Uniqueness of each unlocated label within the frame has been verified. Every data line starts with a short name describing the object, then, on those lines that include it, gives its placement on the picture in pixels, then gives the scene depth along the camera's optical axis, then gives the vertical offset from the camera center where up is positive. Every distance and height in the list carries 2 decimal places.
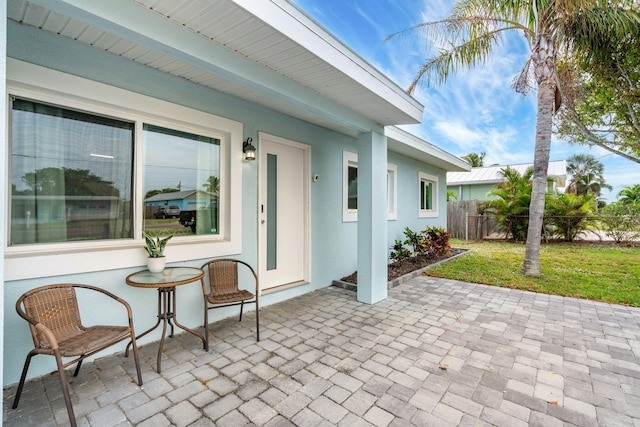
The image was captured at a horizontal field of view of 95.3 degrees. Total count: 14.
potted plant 2.88 -0.40
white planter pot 2.87 -0.50
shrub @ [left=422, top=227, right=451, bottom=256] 7.70 -0.73
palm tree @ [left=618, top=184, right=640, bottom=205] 18.33 +1.32
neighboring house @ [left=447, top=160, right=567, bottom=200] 17.31 +2.03
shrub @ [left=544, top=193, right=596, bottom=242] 10.33 -0.04
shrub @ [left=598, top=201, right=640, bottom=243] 9.90 -0.32
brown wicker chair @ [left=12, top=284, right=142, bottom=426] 1.95 -0.87
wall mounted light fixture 3.80 +0.83
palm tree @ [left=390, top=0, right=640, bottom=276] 5.27 +3.38
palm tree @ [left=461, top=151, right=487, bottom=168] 31.09 +5.86
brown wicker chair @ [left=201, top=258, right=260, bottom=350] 3.10 -0.82
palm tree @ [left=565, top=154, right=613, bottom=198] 23.95 +3.56
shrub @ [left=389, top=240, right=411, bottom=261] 6.75 -0.93
